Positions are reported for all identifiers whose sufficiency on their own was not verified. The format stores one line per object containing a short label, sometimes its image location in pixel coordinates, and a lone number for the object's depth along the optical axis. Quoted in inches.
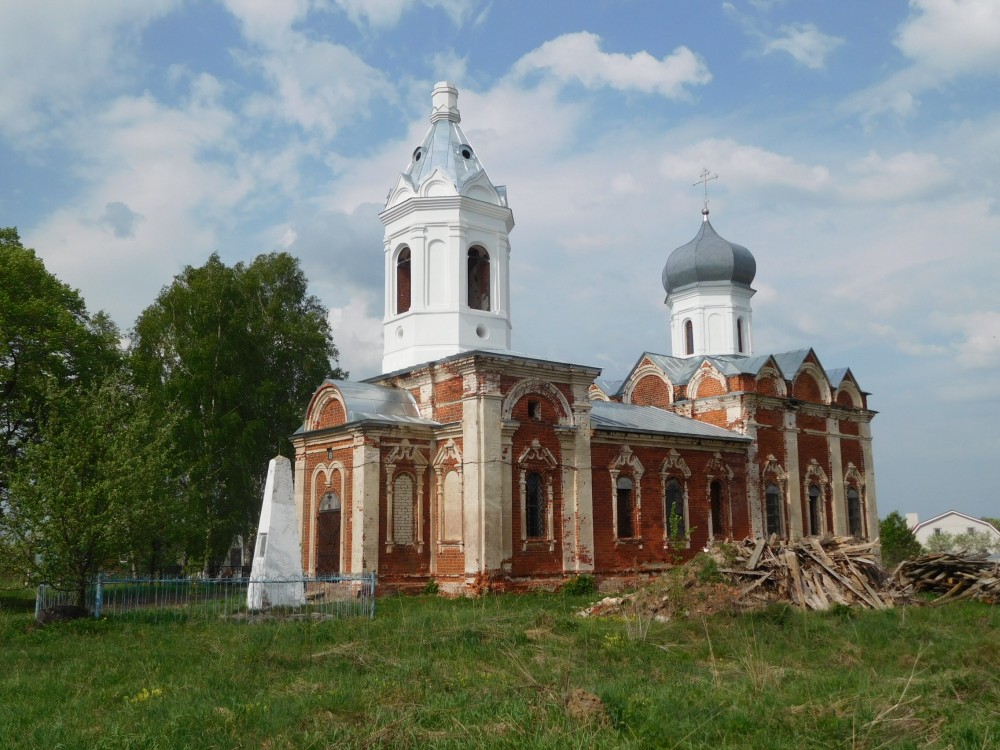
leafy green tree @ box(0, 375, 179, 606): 596.4
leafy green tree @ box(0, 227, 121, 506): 851.4
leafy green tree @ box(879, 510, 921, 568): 1315.2
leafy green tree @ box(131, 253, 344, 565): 1078.4
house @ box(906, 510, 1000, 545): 2325.3
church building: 769.6
